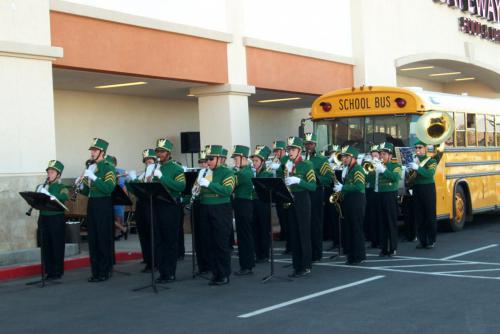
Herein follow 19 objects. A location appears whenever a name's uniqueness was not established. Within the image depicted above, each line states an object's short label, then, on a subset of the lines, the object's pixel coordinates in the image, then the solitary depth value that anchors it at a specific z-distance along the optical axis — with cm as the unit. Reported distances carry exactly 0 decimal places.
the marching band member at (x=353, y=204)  1238
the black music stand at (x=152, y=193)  1038
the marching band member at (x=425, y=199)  1404
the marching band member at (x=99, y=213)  1145
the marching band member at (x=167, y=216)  1114
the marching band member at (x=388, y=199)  1332
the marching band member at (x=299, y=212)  1129
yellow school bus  1574
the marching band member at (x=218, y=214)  1081
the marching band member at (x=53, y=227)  1162
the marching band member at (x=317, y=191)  1277
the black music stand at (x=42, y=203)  1104
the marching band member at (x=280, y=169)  1420
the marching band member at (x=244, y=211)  1186
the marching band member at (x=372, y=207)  1382
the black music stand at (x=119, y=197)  1178
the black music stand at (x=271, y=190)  1091
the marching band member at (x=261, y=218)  1316
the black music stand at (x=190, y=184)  1184
